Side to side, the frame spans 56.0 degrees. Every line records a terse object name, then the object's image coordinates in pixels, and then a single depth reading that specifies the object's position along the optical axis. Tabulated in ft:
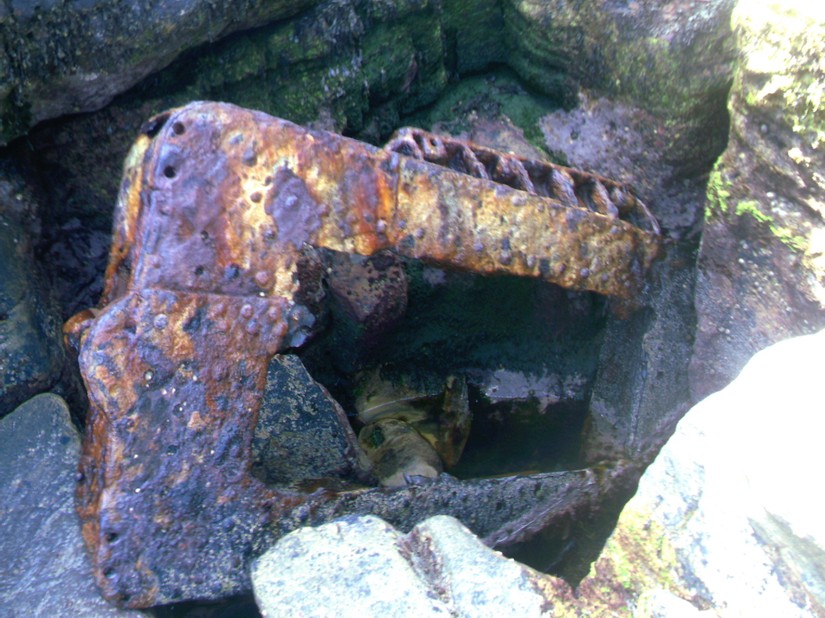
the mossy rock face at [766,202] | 6.36
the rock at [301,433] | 7.27
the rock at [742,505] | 4.36
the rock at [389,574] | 5.38
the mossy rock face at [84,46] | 7.44
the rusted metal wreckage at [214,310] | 5.92
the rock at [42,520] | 5.93
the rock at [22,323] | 7.41
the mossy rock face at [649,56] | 8.09
